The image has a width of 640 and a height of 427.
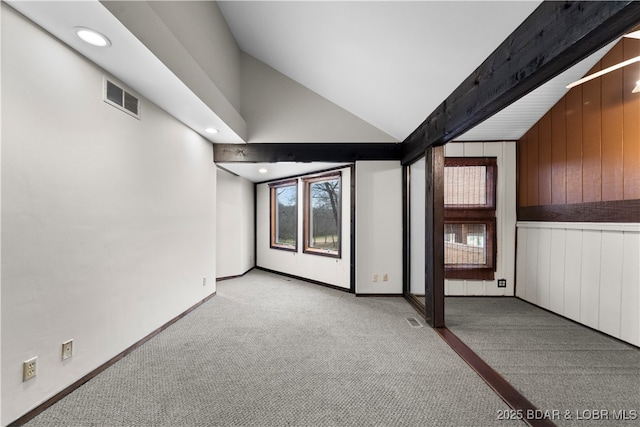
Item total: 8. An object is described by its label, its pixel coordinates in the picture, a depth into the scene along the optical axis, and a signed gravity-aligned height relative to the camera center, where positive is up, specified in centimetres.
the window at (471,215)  406 -5
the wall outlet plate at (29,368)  159 -91
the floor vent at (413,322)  299 -123
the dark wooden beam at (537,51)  112 +80
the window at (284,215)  536 -5
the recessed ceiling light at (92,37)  167 +109
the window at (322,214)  470 -4
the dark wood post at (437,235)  292 -25
